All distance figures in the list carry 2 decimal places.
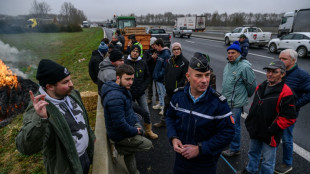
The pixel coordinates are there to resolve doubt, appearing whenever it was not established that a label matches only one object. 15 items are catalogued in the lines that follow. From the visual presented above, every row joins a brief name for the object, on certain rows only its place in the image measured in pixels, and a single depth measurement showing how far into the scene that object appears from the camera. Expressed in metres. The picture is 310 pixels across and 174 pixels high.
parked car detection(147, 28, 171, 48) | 19.54
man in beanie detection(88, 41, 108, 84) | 5.22
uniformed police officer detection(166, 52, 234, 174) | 2.03
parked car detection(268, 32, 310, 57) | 13.01
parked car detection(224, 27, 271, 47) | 17.94
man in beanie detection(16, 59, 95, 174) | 1.62
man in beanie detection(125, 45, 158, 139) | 4.42
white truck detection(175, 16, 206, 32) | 39.54
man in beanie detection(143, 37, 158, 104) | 6.12
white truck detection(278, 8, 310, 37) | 17.38
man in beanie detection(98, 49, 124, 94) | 3.61
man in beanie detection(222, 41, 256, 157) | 3.49
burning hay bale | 6.65
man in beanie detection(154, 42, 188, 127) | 4.35
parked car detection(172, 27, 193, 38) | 29.58
